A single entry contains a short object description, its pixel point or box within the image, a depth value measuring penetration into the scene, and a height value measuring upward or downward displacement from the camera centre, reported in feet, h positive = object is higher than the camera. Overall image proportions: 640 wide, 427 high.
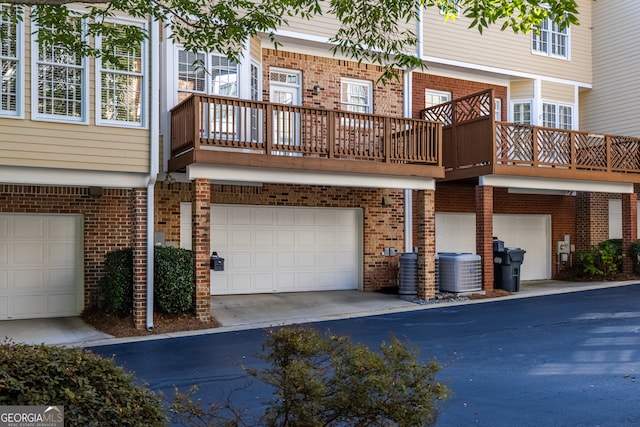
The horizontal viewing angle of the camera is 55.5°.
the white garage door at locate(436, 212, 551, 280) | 57.00 -1.18
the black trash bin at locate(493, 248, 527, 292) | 50.47 -3.80
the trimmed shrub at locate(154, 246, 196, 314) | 37.17 -3.52
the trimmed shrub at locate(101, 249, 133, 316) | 37.06 -3.65
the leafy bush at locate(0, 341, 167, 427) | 11.34 -3.13
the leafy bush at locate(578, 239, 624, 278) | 58.34 -3.57
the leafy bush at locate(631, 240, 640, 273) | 57.52 -3.00
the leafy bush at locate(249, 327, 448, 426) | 13.19 -3.61
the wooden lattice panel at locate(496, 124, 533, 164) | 49.57 +6.63
